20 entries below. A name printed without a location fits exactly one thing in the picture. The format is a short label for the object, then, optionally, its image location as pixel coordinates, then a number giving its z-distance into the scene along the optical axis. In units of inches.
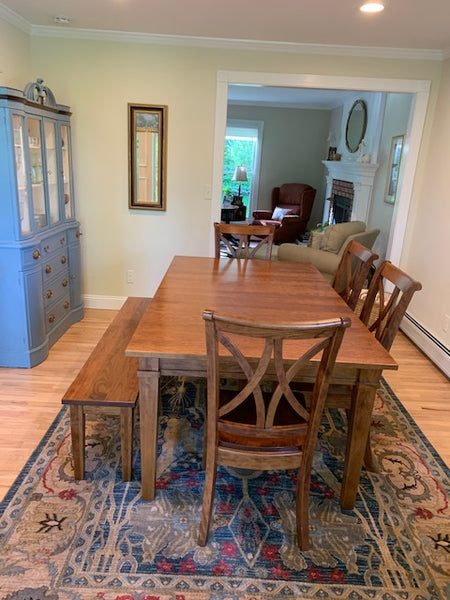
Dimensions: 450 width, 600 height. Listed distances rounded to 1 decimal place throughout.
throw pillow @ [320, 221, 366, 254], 158.1
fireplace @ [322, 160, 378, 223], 234.4
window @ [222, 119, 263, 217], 347.3
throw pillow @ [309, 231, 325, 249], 164.1
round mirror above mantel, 248.3
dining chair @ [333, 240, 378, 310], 96.6
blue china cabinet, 111.0
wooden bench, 75.5
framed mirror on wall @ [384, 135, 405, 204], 198.4
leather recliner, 302.2
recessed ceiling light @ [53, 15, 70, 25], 131.2
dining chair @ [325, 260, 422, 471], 74.7
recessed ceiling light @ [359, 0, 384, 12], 103.5
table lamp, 341.4
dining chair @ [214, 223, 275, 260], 125.0
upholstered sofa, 154.3
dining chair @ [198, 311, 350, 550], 52.8
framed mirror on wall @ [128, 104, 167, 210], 153.1
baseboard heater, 131.9
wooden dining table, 65.6
